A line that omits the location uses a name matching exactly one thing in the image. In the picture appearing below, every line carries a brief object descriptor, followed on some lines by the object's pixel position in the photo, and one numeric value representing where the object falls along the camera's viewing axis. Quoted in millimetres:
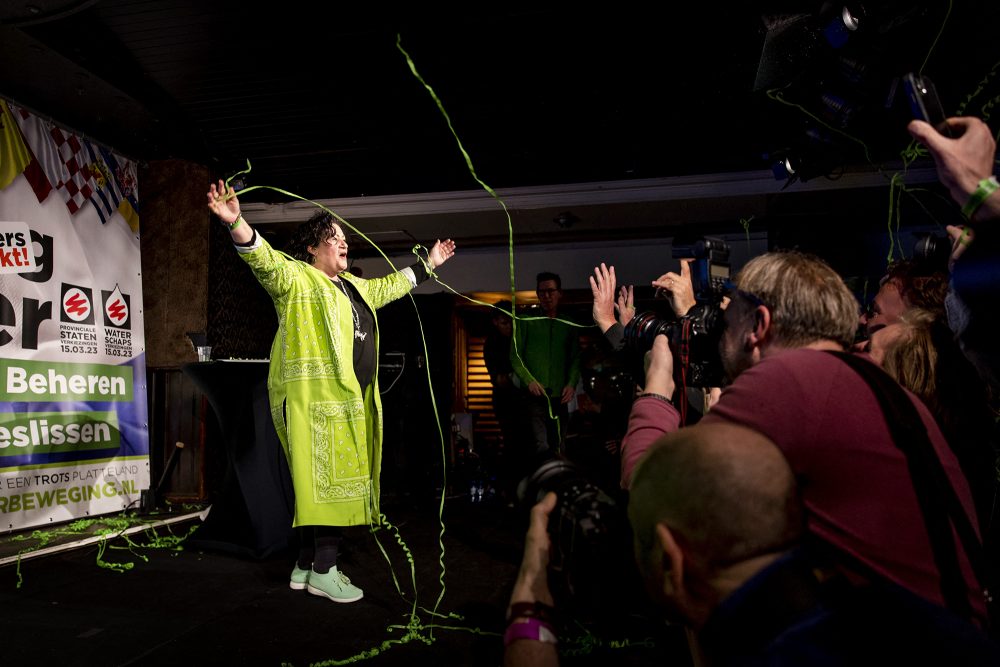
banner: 3430
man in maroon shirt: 812
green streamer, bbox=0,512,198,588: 2914
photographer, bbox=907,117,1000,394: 924
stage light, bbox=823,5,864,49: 2551
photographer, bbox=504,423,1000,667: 638
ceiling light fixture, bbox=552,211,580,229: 5426
